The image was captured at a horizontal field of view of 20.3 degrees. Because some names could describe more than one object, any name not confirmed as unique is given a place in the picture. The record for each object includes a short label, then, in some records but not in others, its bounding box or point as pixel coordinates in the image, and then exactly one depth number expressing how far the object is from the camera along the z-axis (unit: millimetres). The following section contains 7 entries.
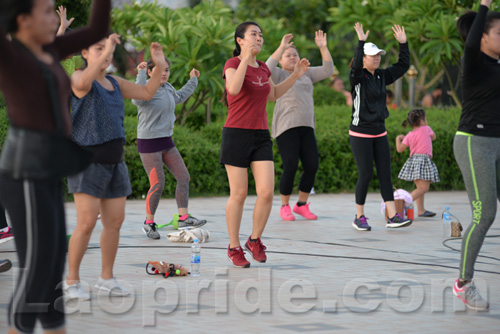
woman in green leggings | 8989
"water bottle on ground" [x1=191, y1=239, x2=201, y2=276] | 10918
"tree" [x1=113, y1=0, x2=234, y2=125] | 24827
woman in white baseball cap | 15554
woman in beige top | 16939
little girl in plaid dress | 17842
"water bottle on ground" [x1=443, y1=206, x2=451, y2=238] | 14874
